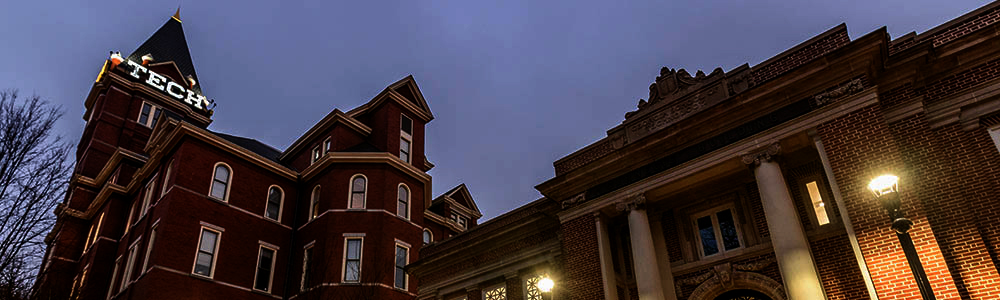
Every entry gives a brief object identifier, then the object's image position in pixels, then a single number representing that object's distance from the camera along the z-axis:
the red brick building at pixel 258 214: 27.06
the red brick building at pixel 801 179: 12.34
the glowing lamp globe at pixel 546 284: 14.81
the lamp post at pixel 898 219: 8.94
